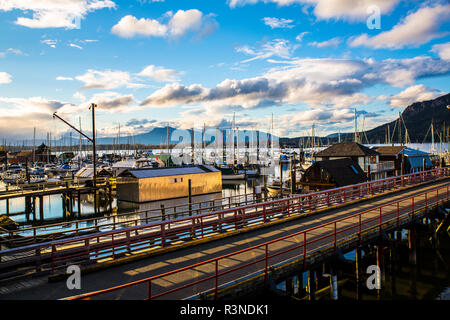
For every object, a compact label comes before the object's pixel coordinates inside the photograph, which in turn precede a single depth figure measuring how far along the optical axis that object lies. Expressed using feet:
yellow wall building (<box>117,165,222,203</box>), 126.00
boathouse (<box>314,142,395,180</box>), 143.54
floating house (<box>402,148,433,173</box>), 172.45
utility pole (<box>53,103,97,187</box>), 127.24
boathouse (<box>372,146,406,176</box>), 166.36
